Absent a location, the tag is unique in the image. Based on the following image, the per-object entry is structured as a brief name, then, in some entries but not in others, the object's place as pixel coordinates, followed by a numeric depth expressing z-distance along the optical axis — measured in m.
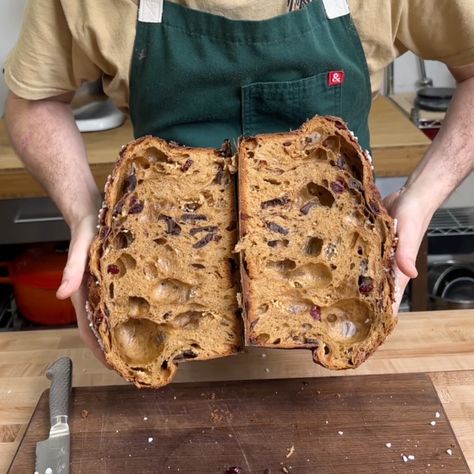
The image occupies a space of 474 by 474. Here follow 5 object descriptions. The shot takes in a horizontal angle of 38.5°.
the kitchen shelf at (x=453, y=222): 2.74
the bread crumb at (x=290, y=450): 1.15
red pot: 2.38
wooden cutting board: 1.13
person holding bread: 1.37
